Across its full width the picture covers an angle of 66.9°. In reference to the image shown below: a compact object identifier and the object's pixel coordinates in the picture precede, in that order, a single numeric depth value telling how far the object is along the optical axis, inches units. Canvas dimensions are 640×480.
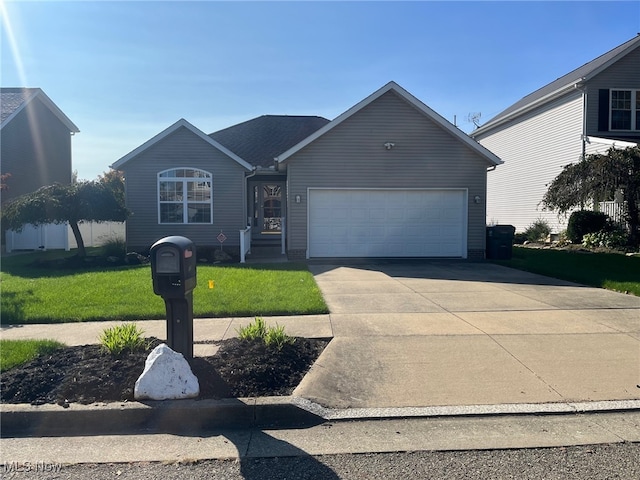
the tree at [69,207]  566.6
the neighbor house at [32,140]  811.4
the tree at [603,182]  618.2
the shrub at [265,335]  226.8
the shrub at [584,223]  743.7
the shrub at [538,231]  881.2
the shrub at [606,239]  690.2
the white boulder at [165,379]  179.3
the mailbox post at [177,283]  188.7
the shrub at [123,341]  216.5
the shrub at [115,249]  627.8
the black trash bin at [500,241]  624.4
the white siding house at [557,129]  777.6
